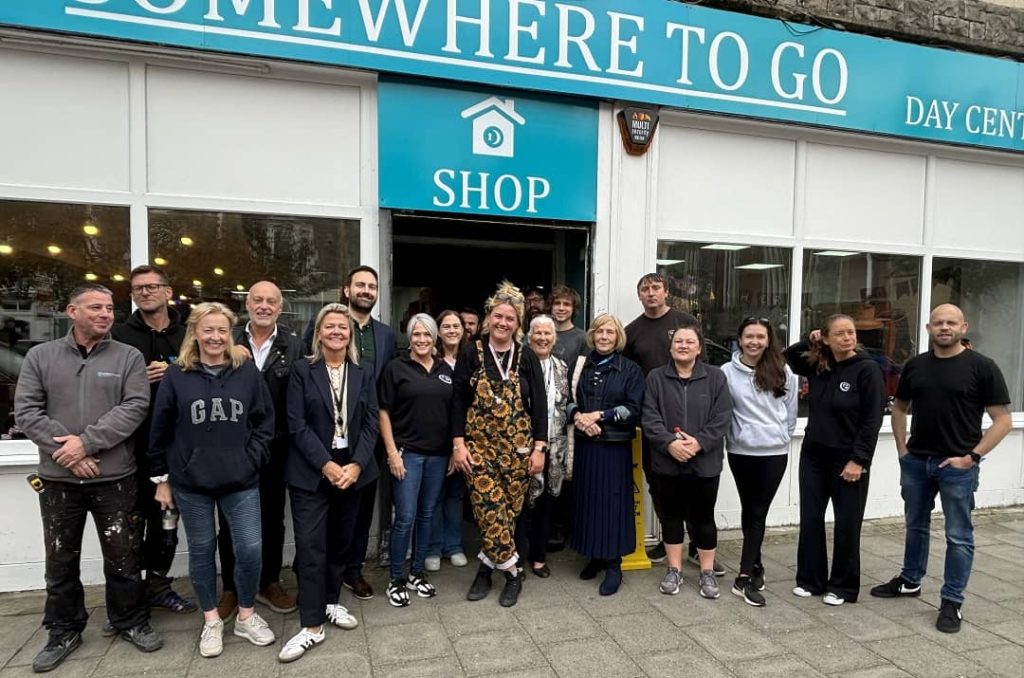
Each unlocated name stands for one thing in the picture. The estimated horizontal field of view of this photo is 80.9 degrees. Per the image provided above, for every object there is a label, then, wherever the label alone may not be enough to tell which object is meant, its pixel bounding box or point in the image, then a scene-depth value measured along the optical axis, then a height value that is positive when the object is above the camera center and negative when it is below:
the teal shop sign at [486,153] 4.23 +1.15
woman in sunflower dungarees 3.55 -0.70
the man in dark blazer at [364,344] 3.62 -0.22
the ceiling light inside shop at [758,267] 5.24 +0.41
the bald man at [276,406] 3.29 -0.54
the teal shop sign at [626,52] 3.76 +1.88
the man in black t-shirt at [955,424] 3.41 -0.62
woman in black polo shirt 3.58 -0.69
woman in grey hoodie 3.71 -0.71
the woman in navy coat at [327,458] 3.10 -0.79
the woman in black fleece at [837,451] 3.55 -0.82
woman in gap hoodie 2.88 -0.69
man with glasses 3.28 -0.29
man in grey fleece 2.88 -0.70
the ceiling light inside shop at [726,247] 5.10 +0.57
